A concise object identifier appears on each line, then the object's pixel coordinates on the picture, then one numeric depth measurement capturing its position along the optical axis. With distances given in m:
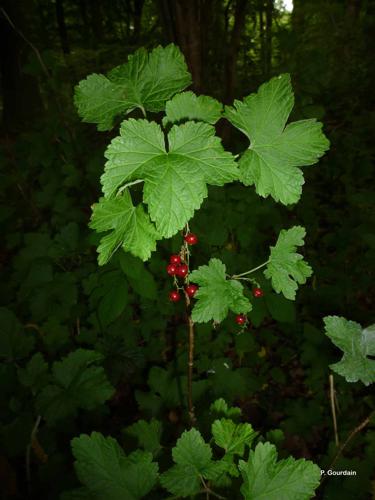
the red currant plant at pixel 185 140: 0.19
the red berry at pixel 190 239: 0.24
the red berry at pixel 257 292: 0.30
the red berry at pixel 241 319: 0.28
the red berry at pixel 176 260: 0.25
